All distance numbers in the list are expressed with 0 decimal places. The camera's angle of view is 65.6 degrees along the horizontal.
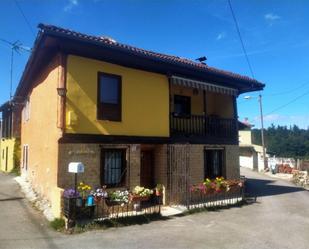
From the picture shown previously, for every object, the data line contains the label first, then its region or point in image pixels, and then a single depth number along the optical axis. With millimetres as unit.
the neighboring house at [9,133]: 19231
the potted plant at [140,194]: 9281
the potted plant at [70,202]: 7706
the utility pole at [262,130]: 26368
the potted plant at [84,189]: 8683
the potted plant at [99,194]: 8575
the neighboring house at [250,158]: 29496
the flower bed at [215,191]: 11124
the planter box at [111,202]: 8982
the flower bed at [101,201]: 7859
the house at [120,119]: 9136
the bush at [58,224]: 7686
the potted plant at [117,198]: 9010
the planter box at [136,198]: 9235
